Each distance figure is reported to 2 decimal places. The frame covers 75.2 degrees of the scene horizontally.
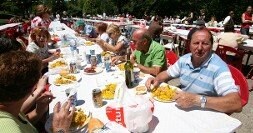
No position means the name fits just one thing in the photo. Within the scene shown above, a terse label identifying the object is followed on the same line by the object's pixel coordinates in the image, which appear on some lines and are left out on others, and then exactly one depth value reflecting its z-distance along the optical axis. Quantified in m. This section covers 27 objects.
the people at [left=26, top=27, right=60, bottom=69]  2.88
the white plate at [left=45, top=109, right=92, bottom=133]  1.19
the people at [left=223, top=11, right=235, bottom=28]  3.74
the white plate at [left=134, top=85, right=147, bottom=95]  1.61
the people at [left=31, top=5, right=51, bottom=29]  4.36
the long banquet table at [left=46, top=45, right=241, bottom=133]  1.16
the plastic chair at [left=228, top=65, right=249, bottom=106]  1.60
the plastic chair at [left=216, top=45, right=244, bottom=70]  3.38
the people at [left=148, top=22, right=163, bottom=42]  4.39
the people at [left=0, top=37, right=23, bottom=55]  1.77
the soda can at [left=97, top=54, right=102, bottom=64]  2.43
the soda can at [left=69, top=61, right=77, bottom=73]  2.18
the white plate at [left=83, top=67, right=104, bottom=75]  2.16
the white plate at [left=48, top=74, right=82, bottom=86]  1.95
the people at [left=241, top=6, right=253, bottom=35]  5.98
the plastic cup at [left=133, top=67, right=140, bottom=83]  1.86
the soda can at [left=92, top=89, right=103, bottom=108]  1.43
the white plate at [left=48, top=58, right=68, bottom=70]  2.36
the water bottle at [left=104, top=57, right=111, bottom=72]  2.20
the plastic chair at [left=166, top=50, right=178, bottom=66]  2.53
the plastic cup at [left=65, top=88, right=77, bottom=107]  1.42
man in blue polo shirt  1.31
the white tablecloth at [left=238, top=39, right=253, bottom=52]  3.77
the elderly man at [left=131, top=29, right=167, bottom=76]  2.27
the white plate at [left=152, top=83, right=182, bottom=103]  1.43
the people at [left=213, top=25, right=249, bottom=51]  3.66
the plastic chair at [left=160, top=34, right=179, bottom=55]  4.68
